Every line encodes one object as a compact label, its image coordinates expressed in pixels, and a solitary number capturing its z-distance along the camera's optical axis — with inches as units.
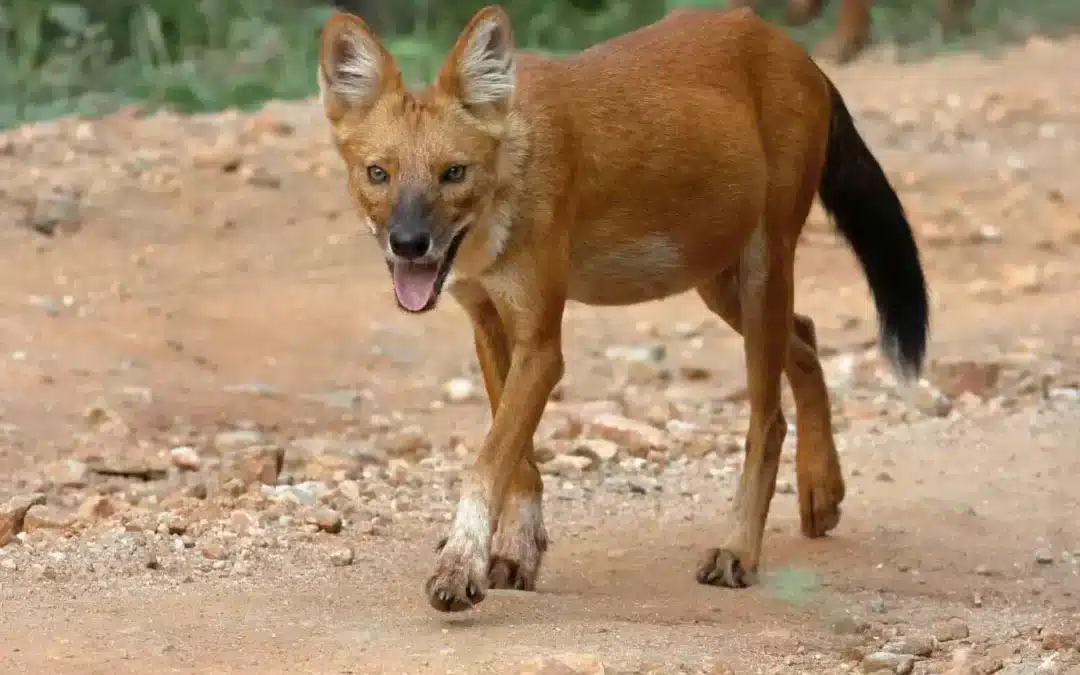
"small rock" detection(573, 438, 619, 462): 556.1
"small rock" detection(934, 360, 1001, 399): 635.5
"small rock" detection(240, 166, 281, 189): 833.5
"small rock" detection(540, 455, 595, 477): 540.1
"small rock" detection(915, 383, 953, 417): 613.6
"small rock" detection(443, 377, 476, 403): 640.4
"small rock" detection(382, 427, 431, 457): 559.5
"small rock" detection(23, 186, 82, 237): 740.0
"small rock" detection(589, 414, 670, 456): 568.7
